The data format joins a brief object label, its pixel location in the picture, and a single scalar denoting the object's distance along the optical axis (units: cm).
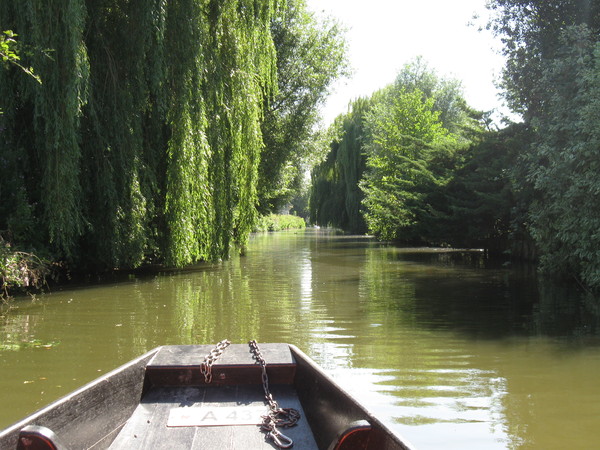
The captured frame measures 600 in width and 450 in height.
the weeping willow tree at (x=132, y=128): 973
